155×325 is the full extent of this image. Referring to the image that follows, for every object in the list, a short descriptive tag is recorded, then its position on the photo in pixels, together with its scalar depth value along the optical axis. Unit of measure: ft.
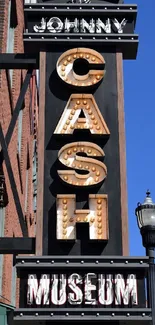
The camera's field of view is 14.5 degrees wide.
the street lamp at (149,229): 29.55
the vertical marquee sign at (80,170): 28.84
